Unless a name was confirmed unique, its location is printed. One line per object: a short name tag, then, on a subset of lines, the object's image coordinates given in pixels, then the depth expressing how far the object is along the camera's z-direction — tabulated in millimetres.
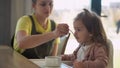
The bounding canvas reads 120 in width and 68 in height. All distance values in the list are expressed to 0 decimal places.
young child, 1536
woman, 1859
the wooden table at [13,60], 1342
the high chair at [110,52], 1597
